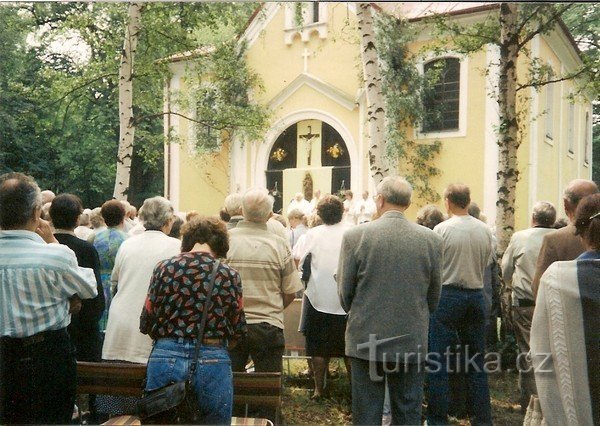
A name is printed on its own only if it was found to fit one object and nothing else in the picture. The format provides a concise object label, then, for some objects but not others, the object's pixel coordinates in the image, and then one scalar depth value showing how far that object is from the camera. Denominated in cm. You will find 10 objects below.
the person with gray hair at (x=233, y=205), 512
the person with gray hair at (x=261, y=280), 441
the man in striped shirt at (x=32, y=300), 324
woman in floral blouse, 316
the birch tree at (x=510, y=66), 534
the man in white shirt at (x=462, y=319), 479
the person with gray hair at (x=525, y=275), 505
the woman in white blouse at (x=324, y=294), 530
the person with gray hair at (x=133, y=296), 428
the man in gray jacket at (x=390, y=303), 383
